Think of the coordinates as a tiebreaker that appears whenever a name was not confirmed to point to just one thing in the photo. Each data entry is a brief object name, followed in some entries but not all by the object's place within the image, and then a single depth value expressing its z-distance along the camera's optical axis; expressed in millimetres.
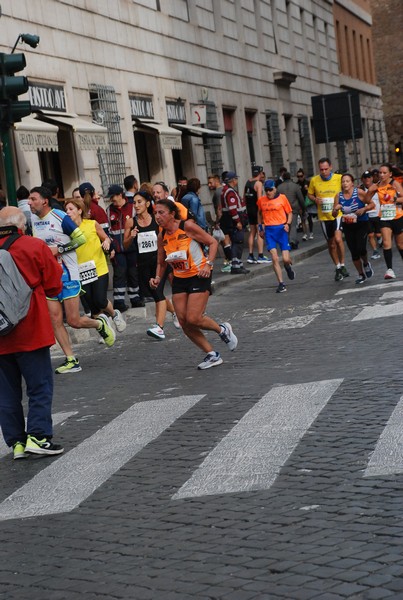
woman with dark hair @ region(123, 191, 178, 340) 15066
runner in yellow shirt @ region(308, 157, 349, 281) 18797
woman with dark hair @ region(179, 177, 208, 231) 19203
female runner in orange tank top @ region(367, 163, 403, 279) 17500
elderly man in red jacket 8227
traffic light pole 12266
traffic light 12055
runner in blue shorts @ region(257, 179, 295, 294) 19141
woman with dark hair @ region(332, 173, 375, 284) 17844
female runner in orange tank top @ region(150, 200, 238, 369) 11438
